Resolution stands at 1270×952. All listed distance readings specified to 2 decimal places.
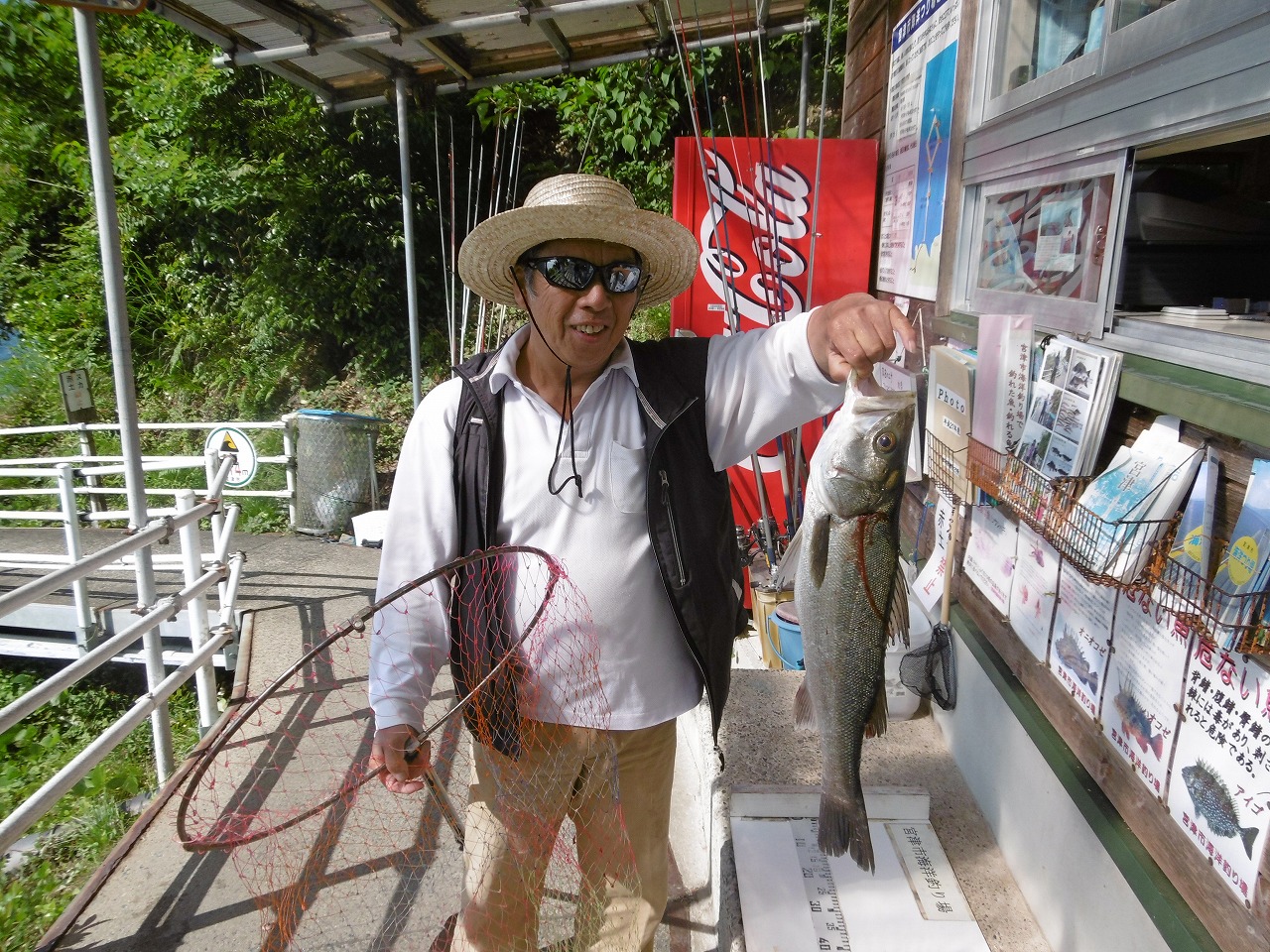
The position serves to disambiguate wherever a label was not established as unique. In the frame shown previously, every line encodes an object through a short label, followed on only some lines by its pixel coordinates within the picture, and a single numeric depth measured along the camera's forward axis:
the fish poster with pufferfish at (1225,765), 1.60
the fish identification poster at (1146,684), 1.89
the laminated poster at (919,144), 3.51
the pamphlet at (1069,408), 2.16
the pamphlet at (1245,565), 1.50
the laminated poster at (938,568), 3.03
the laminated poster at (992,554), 2.82
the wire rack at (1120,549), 1.51
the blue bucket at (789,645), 4.02
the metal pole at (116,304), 3.40
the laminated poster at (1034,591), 2.50
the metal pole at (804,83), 5.31
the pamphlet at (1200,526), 1.72
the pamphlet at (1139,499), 1.83
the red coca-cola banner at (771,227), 4.80
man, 2.16
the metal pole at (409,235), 5.43
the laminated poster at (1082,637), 2.20
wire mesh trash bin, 8.77
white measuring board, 2.36
